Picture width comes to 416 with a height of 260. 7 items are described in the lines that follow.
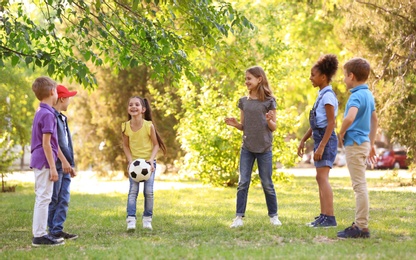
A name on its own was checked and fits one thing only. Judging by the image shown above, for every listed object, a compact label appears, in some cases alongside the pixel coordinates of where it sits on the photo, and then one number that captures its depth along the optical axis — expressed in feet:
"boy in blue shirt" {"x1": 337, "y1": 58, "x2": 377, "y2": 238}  40.01
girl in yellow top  47.06
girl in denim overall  44.03
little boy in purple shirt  40.13
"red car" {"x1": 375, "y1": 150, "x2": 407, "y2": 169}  223.86
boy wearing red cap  44.21
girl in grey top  45.88
